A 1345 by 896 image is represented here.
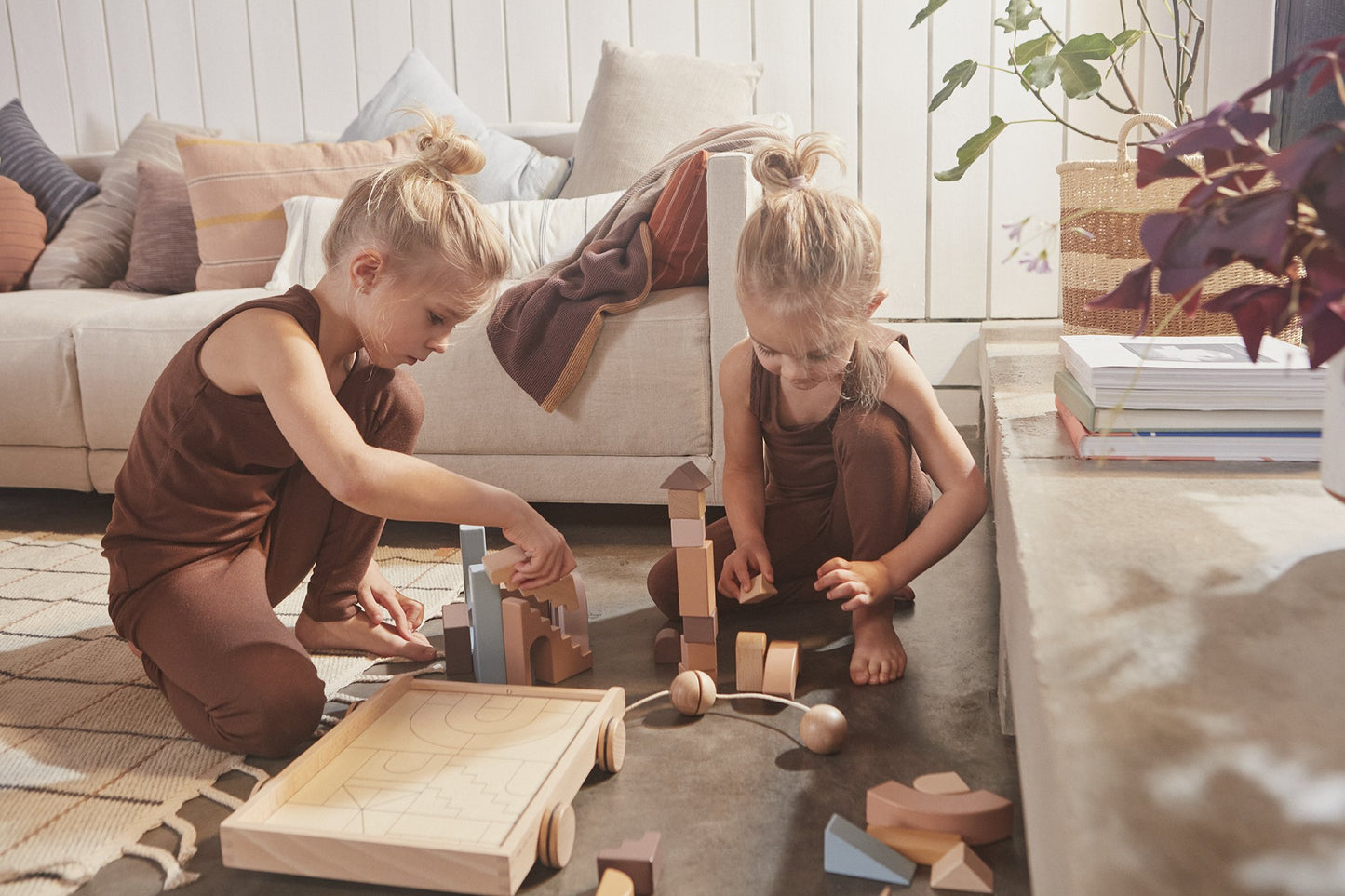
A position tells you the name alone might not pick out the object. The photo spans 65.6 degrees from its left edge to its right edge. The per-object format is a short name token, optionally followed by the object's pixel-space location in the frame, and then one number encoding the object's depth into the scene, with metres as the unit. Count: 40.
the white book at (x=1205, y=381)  0.93
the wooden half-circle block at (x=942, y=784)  0.91
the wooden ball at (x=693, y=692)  1.11
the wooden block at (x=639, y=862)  0.81
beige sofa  1.75
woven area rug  0.93
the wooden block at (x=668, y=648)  1.28
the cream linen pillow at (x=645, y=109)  2.40
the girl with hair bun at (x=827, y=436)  1.18
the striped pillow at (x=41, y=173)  2.76
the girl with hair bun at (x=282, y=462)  1.11
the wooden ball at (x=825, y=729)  1.02
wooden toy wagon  0.83
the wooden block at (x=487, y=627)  1.21
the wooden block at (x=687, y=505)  1.14
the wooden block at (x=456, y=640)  1.25
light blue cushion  2.49
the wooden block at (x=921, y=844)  0.85
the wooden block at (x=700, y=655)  1.21
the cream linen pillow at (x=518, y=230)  2.21
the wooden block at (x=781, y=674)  1.16
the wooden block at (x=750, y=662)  1.18
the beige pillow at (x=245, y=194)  2.41
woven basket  1.51
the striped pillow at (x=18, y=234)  2.58
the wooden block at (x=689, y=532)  1.14
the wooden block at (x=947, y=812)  0.86
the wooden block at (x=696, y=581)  1.15
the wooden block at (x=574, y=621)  1.29
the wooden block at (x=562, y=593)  1.21
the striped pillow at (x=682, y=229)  1.76
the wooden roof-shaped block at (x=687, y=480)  1.13
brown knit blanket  1.75
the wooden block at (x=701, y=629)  1.19
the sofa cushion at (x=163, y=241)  2.52
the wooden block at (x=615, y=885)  0.79
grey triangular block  0.83
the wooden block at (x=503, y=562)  1.16
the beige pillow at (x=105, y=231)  2.60
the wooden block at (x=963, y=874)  0.81
